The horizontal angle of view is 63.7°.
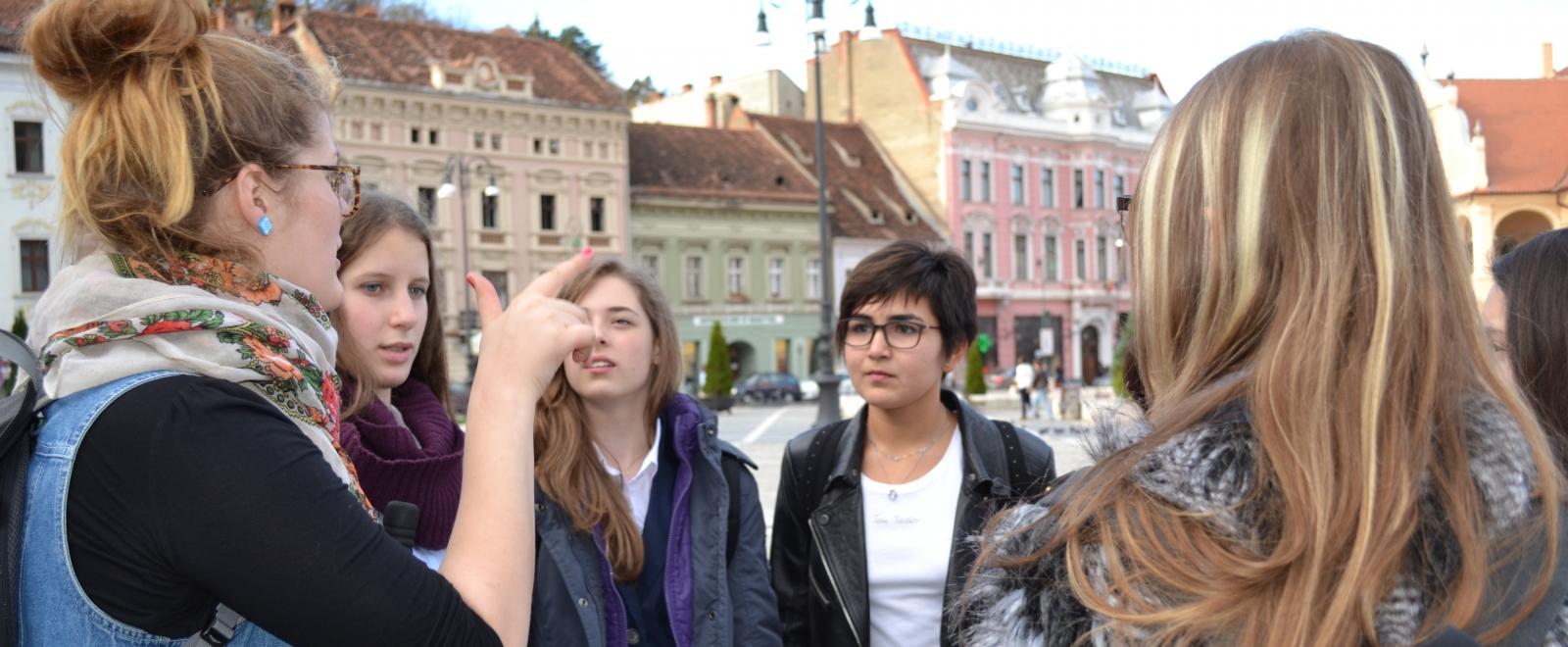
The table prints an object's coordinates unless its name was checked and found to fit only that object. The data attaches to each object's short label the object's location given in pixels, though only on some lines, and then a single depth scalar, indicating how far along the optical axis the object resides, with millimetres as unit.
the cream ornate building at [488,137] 35875
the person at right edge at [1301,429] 1262
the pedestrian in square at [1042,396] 28706
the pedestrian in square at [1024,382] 27766
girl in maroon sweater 2475
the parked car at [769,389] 38062
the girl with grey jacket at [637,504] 2932
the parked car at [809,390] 38750
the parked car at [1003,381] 40750
